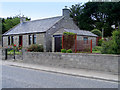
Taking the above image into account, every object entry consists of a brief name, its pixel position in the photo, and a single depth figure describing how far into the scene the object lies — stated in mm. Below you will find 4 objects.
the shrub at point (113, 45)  10469
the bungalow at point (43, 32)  22438
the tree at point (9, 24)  41203
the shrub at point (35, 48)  18888
